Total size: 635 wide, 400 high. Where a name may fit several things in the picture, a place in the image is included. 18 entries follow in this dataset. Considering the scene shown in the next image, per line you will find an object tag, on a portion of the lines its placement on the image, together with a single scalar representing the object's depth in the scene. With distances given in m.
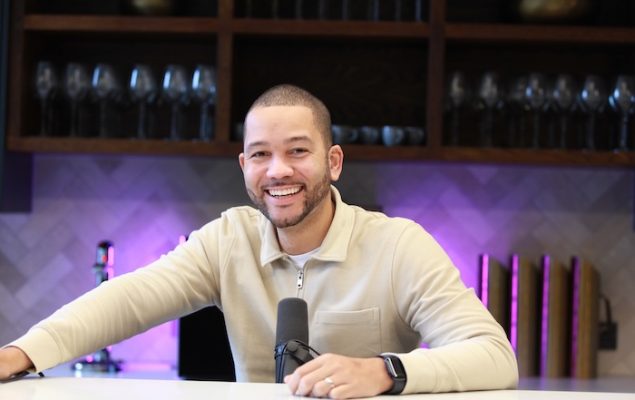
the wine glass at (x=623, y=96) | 5.56
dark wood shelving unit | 5.55
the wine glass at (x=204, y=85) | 5.62
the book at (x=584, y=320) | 5.78
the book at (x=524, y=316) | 5.76
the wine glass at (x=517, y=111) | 5.60
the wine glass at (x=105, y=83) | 5.64
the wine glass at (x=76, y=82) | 5.66
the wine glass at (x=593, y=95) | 5.56
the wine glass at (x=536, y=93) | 5.57
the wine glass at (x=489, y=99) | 5.58
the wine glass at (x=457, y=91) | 5.58
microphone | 2.95
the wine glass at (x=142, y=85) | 5.64
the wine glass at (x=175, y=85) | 5.64
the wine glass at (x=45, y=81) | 5.67
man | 3.49
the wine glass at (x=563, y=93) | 5.57
